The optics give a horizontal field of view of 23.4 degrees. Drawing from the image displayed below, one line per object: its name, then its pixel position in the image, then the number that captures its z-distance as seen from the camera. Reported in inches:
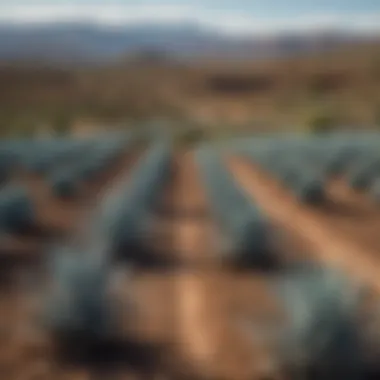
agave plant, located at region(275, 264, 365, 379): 195.6
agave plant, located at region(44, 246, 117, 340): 217.5
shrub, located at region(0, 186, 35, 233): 295.0
